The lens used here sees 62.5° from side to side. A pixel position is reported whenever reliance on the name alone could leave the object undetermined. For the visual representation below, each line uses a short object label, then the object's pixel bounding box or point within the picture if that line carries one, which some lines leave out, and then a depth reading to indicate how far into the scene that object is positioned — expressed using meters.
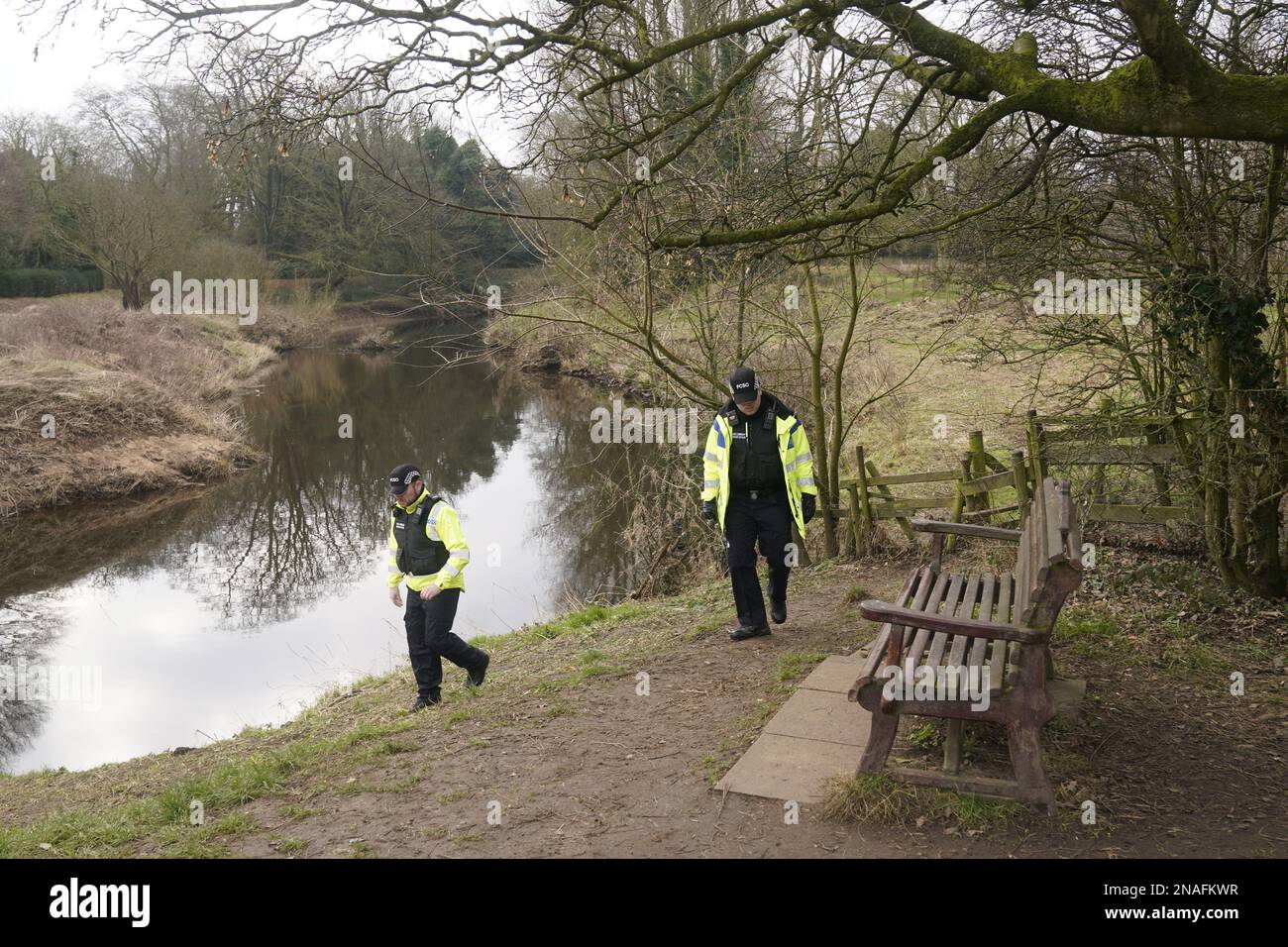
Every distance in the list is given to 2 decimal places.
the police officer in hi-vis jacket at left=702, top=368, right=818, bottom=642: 7.50
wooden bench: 4.30
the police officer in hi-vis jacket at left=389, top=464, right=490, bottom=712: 7.68
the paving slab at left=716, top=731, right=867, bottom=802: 4.89
